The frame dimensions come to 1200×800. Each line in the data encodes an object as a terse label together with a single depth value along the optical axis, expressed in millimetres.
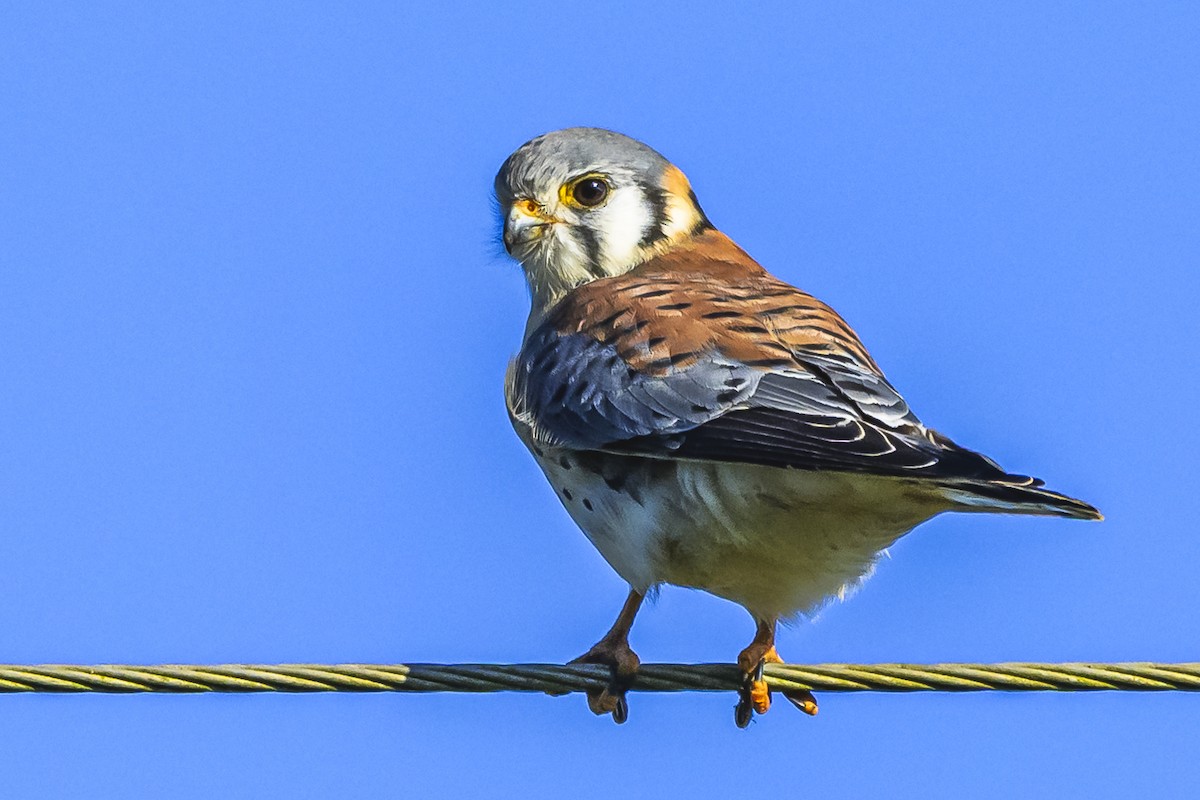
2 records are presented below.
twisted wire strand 7633
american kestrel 8875
